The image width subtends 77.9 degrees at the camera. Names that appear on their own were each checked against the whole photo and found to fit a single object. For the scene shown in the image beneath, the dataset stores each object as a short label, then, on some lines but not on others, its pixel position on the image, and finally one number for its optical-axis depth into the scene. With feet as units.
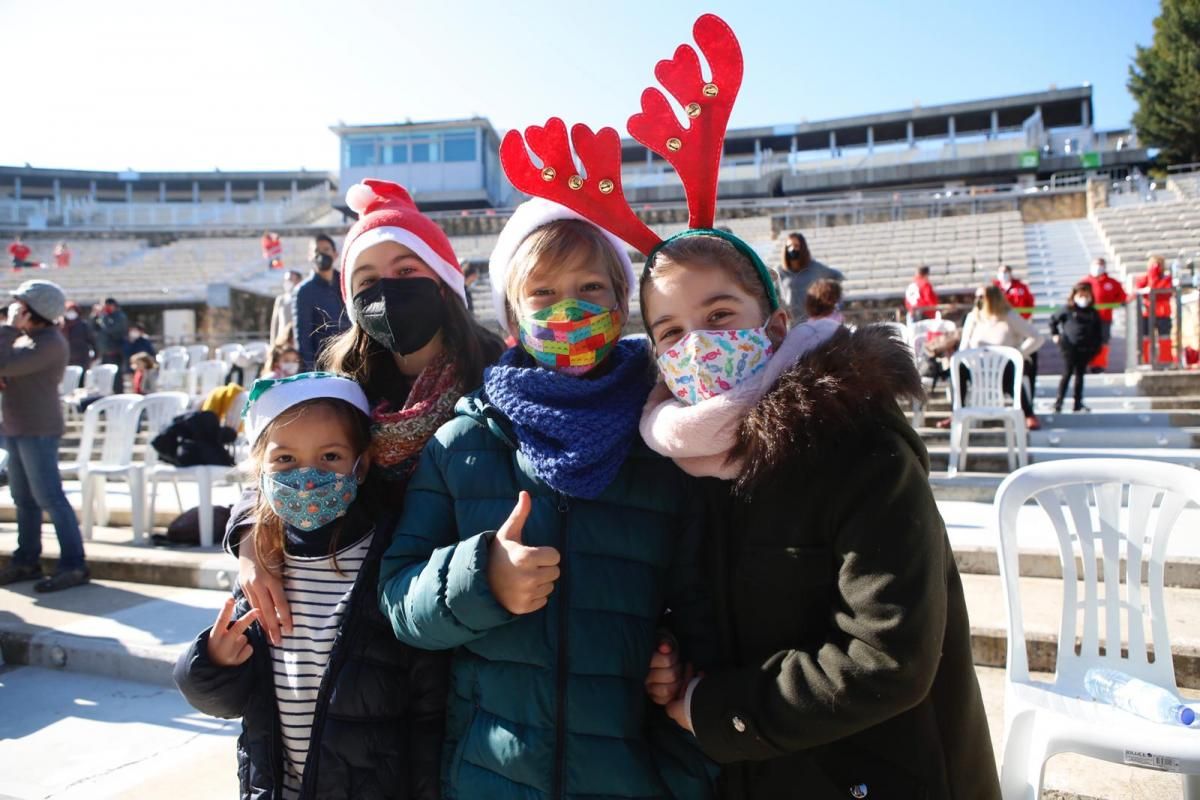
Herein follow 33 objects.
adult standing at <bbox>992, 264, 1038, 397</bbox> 29.09
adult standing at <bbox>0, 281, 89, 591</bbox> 14.92
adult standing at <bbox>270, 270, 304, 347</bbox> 19.97
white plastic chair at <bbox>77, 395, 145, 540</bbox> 17.75
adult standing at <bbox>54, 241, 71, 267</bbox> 100.32
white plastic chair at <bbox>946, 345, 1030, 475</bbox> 18.01
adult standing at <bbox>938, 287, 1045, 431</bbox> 21.54
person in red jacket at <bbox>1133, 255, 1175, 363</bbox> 32.63
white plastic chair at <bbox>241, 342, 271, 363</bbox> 35.72
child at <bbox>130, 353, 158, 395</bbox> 34.17
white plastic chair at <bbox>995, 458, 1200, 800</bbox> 5.78
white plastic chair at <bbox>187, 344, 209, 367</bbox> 45.80
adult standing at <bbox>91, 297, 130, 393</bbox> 42.96
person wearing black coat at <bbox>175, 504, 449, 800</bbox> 4.97
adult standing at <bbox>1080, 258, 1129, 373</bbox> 32.71
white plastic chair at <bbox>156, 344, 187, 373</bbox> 42.24
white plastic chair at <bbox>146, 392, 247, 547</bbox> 16.70
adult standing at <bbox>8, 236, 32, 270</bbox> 96.78
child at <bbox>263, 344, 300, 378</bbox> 14.38
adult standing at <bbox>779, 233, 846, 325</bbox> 20.17
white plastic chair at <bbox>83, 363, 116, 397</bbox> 34.78
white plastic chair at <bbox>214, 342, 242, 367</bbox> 36.53
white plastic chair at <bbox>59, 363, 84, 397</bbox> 34.31
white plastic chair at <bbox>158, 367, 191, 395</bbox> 38.22
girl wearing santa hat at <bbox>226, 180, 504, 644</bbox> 5.57
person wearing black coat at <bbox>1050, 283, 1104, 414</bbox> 25.14
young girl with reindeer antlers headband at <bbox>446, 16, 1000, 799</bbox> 3.73
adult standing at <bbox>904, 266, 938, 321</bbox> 33.68
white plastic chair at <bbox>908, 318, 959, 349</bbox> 26.21
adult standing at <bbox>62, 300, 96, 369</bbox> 36.65
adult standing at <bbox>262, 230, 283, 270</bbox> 91.25
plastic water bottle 5.69
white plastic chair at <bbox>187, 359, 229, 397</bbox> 33.09
